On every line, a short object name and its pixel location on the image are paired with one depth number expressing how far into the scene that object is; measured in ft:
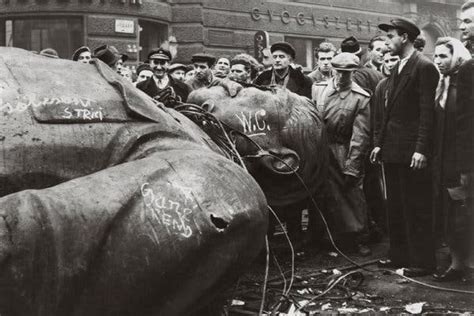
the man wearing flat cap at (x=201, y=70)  28.04
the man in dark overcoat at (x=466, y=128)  17.98
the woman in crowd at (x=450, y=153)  18.81
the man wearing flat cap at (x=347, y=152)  22.52
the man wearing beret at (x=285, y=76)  25.80
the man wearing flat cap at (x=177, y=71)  30.58
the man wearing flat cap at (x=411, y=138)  19.07
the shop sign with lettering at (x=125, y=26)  48.34
